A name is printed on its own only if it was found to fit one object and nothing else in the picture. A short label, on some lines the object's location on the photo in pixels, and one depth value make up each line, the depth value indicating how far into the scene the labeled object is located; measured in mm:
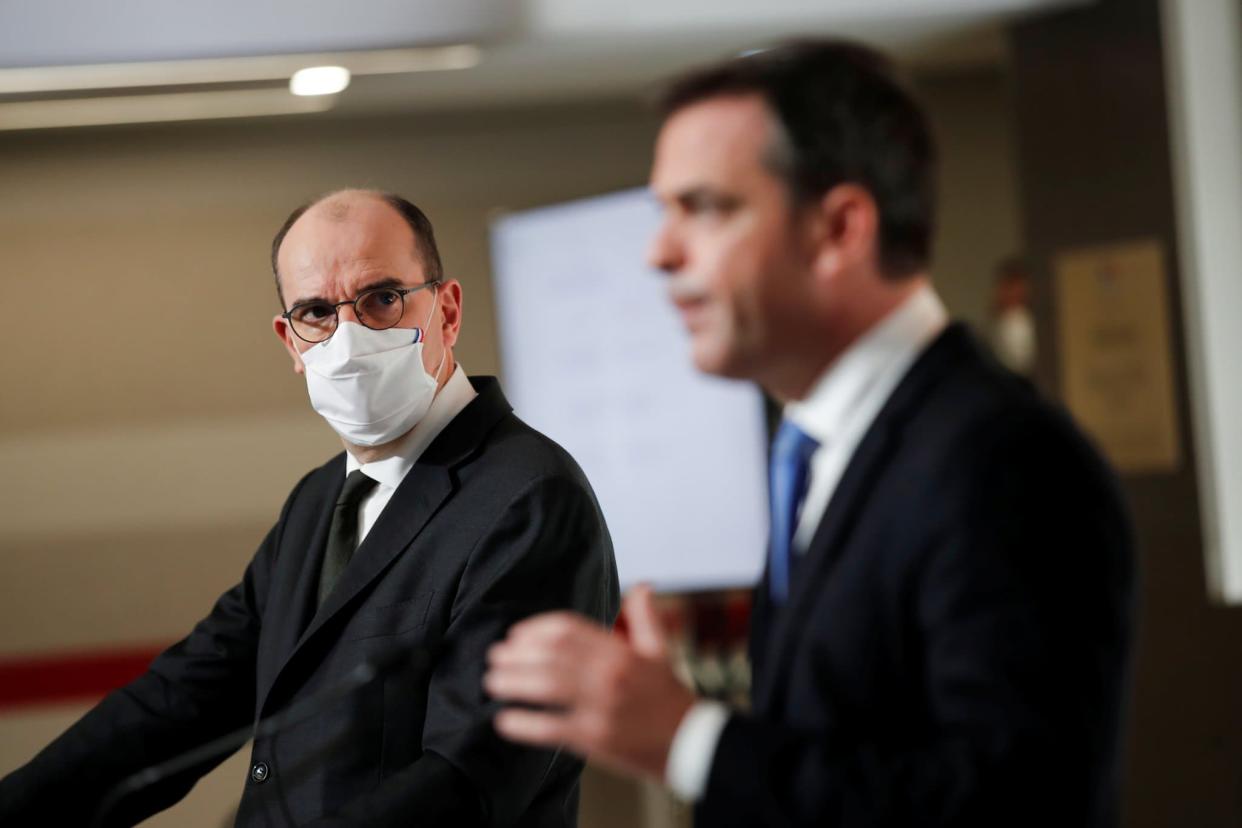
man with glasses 4232
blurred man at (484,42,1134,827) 3865
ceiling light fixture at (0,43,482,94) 5564
